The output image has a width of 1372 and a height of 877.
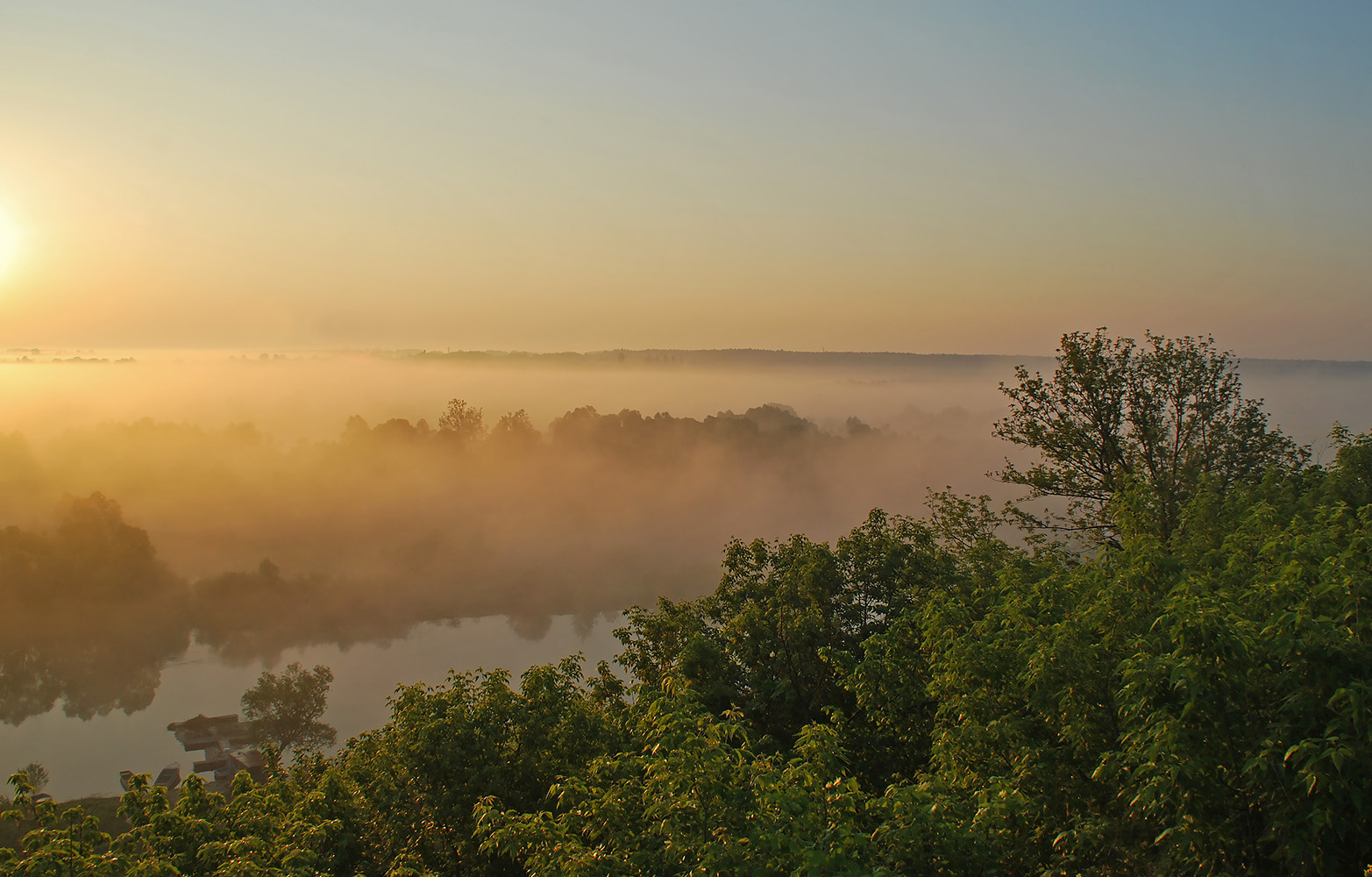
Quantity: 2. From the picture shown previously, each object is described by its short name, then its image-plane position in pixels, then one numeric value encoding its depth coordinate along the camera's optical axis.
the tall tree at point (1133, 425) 36.97
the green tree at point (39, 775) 82.25
